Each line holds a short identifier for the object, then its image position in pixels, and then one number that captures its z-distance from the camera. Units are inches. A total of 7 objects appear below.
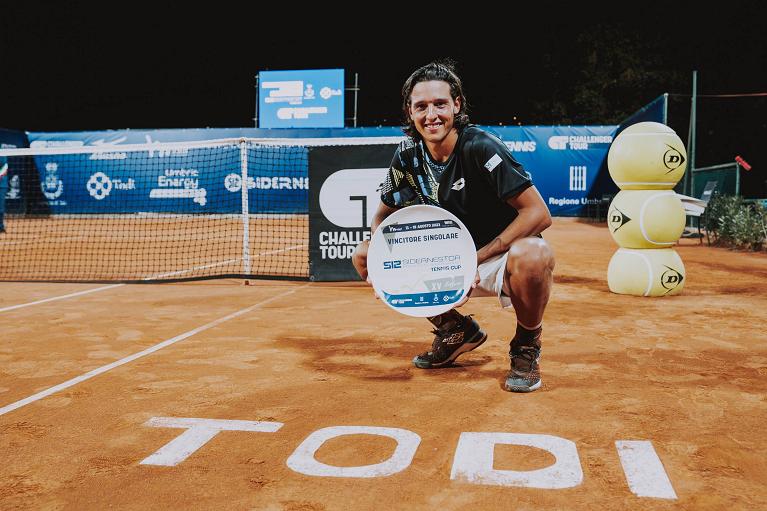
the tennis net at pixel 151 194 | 685.3
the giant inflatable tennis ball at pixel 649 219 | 275.1
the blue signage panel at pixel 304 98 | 1085.1
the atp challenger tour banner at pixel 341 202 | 331.9
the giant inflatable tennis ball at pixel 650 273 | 276.5
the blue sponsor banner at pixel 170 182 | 877.2
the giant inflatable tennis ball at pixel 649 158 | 275.4
